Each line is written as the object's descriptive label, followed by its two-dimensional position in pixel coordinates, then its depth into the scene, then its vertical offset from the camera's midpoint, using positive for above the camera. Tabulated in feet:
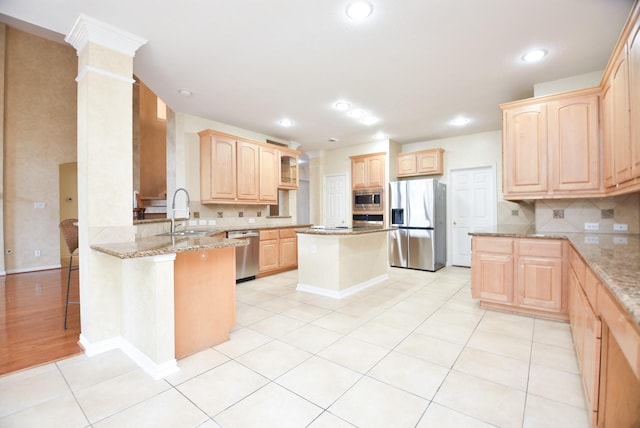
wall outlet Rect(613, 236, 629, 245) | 6.95 -0.79
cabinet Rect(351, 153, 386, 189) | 19.34 +2.98
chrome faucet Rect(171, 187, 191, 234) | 10.07 -0.36
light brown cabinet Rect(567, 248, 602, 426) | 4.30 -2.20
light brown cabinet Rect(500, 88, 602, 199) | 9.14 +2.23
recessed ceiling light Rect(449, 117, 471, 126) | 14.95 +4.95
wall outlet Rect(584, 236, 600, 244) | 7.29 -0.79
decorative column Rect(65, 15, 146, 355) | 7.07 +1.28
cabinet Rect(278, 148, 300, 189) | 17.87 +2.92
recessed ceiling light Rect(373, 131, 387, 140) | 17.85 +5.04
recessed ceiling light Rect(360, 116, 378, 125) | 15.01 +5.04
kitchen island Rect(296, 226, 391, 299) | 11.80 -2.11
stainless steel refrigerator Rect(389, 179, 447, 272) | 16.96 -0.73
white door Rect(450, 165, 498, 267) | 17.39 +0.44
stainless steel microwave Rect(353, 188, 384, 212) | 19.25 +0.92
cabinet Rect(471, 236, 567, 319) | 9.12 -2.17
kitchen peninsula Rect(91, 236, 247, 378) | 6.22 -2.06
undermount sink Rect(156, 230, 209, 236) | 10.00 -0.70
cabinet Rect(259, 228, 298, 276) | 15.60 -2.14
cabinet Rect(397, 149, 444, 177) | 18.47 +3.33
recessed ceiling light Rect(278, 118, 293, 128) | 15.15 +5.02
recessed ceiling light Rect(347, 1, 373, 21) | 6.60 +4.88
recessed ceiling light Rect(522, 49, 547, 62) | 8.61 +4.87
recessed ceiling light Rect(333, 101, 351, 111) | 12.84 +5.00
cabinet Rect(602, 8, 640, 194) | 6.00 +2.37
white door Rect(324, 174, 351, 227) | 21.21 +1.01
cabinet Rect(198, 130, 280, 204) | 14.12 +2.39
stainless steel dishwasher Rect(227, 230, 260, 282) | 14.11 -2.12
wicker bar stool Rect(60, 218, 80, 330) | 8.81 -0.54
